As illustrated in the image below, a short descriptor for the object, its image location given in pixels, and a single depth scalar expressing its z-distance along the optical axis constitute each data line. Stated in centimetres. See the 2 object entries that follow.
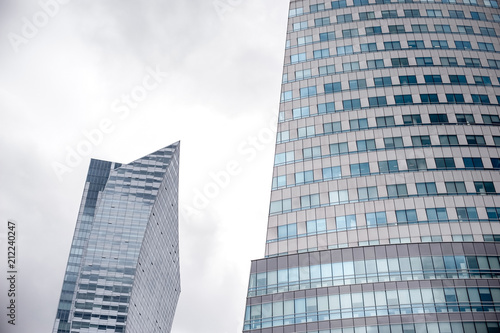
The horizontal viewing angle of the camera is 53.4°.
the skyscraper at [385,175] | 5838
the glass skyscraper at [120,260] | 16238
